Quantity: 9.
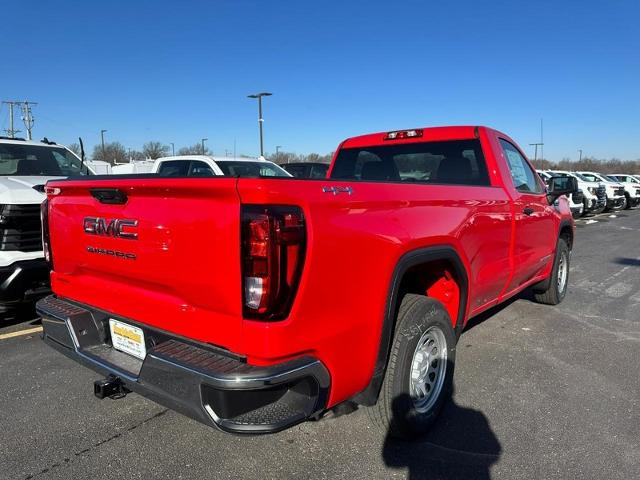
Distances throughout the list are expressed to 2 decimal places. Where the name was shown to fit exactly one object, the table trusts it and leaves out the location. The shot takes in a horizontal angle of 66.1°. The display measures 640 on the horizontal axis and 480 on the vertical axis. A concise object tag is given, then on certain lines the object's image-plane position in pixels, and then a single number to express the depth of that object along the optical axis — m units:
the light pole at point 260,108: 29.17
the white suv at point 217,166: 9.69
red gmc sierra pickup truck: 2.01
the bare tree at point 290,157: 53.91
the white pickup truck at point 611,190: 22.33
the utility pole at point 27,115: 43.98
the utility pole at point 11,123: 51.16
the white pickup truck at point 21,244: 4.35
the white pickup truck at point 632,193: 25.08
